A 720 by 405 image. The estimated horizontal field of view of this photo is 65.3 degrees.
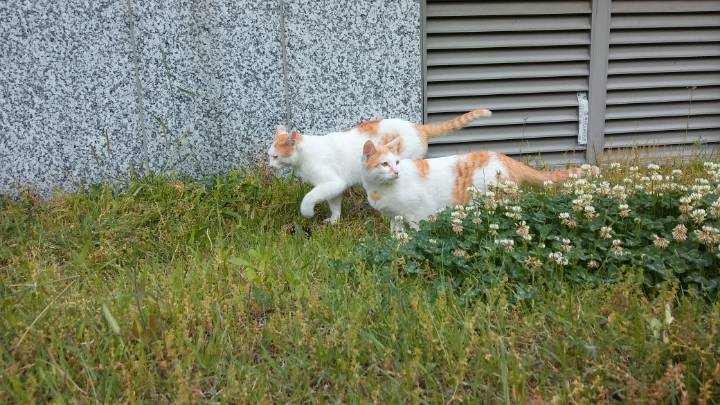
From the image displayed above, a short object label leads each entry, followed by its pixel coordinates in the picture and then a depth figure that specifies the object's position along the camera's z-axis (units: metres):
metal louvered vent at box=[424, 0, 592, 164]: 4.16
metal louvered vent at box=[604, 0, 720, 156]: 4.32
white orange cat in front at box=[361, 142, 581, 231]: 3.21
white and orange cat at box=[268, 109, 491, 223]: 3.37
